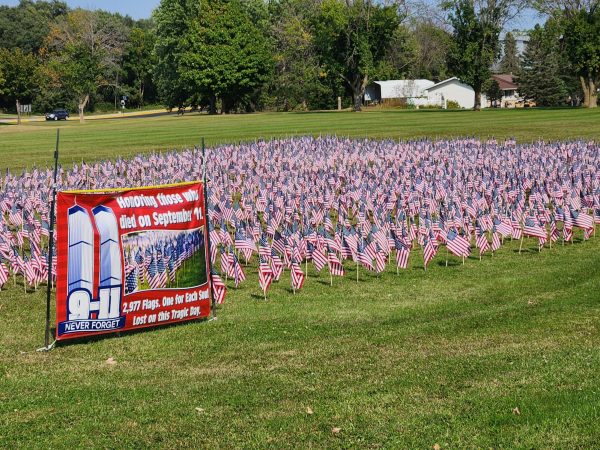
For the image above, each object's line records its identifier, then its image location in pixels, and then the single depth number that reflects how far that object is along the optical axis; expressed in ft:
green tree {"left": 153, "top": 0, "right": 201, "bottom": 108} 383.86
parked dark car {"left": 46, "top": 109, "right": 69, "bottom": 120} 358.84
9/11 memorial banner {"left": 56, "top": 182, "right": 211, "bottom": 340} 40.04
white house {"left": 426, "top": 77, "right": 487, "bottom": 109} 407.44
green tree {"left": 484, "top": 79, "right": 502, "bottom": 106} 429.75
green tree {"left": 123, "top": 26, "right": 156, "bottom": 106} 467.52
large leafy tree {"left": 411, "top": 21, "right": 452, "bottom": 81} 469.57
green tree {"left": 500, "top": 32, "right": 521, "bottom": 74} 547.49
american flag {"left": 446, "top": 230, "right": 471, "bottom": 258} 61.36
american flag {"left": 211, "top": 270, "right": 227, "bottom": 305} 48.44
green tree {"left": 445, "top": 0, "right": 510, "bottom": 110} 298.76
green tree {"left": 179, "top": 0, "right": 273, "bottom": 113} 347.77
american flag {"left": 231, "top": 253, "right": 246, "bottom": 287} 55.83
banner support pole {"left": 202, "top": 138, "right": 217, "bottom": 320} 44.96
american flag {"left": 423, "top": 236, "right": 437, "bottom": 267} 60.29
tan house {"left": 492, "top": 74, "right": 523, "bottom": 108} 462.19
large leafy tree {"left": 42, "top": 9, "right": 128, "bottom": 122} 323.98
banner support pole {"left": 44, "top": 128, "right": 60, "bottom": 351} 40.78
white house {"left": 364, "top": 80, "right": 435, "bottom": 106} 399.85
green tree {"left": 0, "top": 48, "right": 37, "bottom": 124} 388.57
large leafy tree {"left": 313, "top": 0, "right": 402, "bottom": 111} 331.73
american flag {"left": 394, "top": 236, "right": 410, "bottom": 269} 59.72
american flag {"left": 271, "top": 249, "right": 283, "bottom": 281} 55.83
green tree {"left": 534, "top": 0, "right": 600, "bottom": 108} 290.97
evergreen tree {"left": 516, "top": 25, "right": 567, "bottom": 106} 376.68
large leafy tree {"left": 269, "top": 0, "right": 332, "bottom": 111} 372.99
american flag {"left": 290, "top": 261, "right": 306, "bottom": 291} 53.47
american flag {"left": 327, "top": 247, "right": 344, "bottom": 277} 56.59
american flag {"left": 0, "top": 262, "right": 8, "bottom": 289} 55.23
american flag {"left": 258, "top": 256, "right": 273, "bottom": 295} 51.70
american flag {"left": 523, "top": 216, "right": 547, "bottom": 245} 65.36
